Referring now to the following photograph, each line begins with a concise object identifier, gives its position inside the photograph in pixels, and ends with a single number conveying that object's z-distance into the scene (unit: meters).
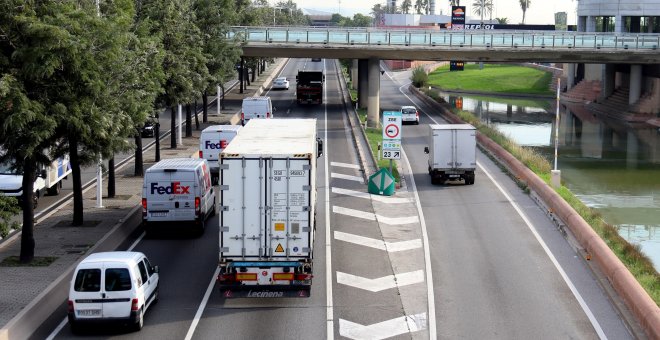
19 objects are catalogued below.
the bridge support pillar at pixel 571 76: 113.69
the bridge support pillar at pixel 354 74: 109.43
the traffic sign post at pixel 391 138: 40.31
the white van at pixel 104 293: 20.48
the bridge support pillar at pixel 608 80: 100.56
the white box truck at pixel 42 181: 35.69
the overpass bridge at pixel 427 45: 72.81
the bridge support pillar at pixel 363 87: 80.25
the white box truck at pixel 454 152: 41.53
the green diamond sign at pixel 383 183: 39.12
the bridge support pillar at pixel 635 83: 91.99
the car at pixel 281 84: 104.06
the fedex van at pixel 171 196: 30.03
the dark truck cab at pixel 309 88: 84.12
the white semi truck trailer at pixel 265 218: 22.98
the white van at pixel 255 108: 59.91
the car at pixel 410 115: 69.44
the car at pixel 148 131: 59.86
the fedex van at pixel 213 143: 40.81
